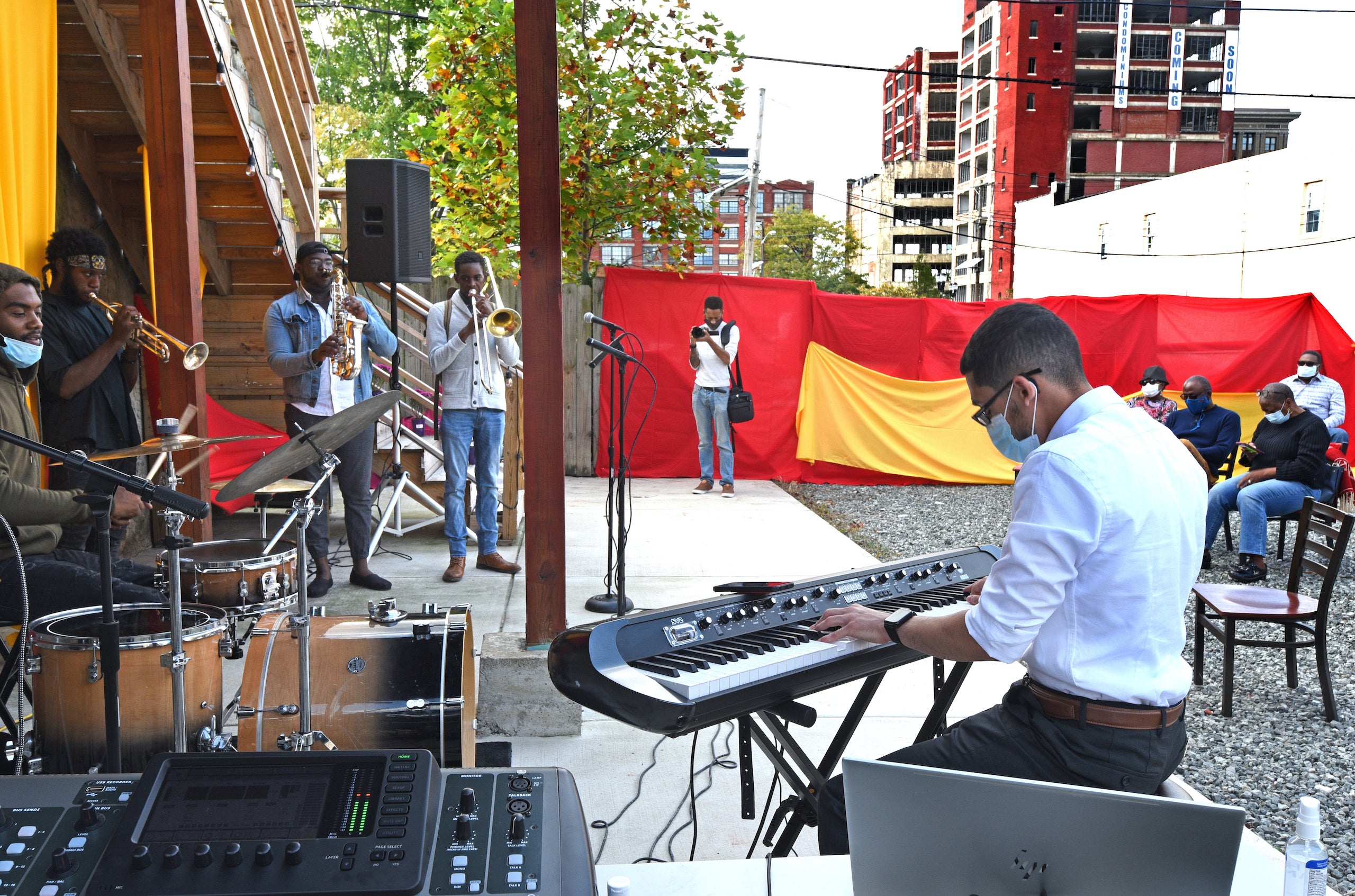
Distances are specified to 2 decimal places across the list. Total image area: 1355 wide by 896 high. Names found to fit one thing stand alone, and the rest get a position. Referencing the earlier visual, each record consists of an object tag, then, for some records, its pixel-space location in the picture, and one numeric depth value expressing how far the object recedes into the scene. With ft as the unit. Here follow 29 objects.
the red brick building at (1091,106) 163.53
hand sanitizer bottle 4.15
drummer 9.89
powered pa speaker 19.24
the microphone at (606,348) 15.12
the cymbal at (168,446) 9.82
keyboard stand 7.51
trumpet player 13.83
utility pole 79.20
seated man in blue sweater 27.84
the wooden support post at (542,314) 11.59
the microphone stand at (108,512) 6.50
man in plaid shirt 30.37
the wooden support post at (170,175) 15.87
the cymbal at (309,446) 8.80
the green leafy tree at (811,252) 172.96
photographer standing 30.66
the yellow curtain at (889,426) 35.65
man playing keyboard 6.22
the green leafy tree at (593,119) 30.60
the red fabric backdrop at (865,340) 34.24
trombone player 19.08
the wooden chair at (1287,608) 14.24
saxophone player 17.66
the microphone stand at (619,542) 15.33
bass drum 9.26
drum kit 8.46
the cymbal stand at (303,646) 8.81
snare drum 10.67
